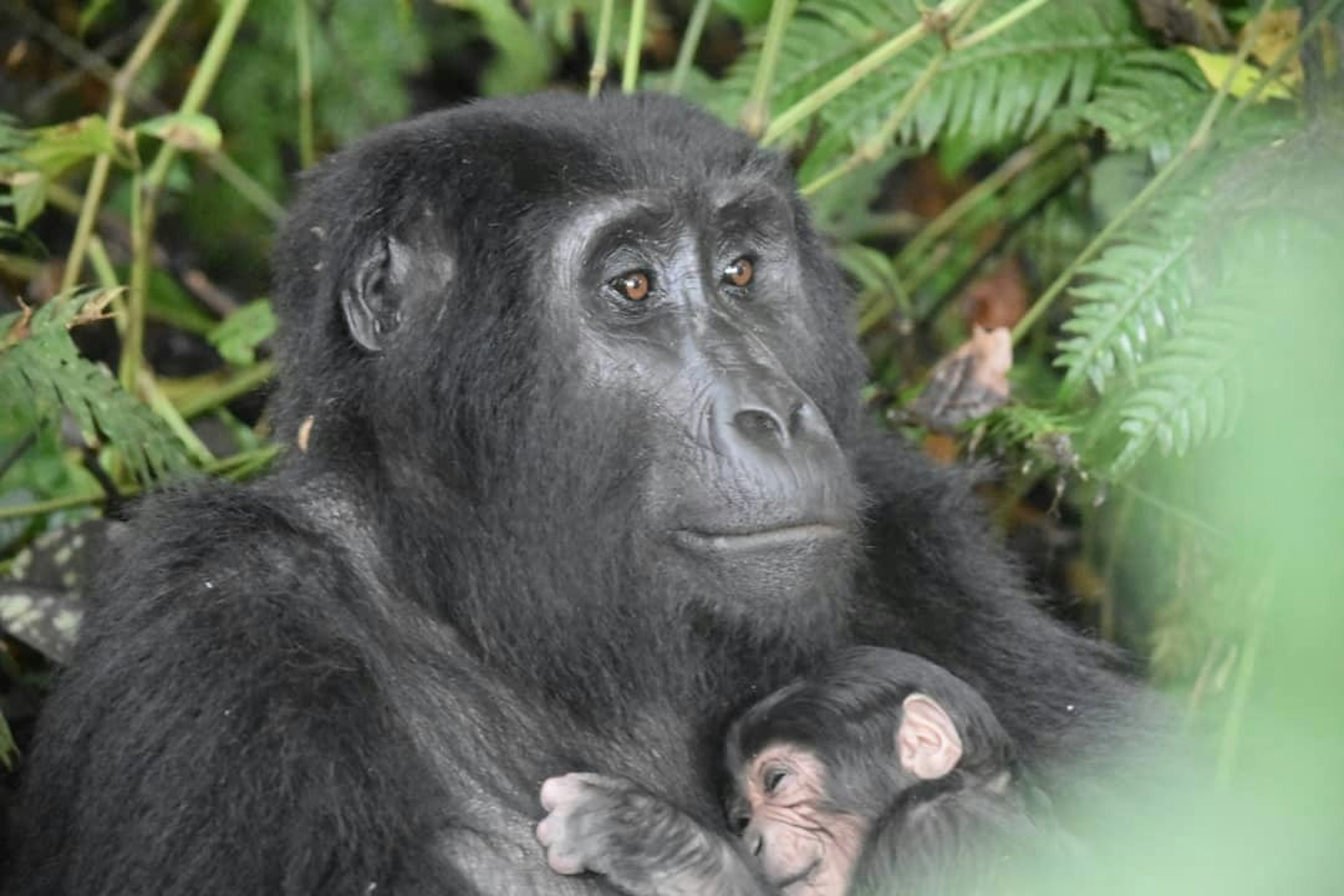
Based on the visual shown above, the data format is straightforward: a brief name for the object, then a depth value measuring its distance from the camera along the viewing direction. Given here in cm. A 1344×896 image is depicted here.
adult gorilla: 476
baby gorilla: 492
